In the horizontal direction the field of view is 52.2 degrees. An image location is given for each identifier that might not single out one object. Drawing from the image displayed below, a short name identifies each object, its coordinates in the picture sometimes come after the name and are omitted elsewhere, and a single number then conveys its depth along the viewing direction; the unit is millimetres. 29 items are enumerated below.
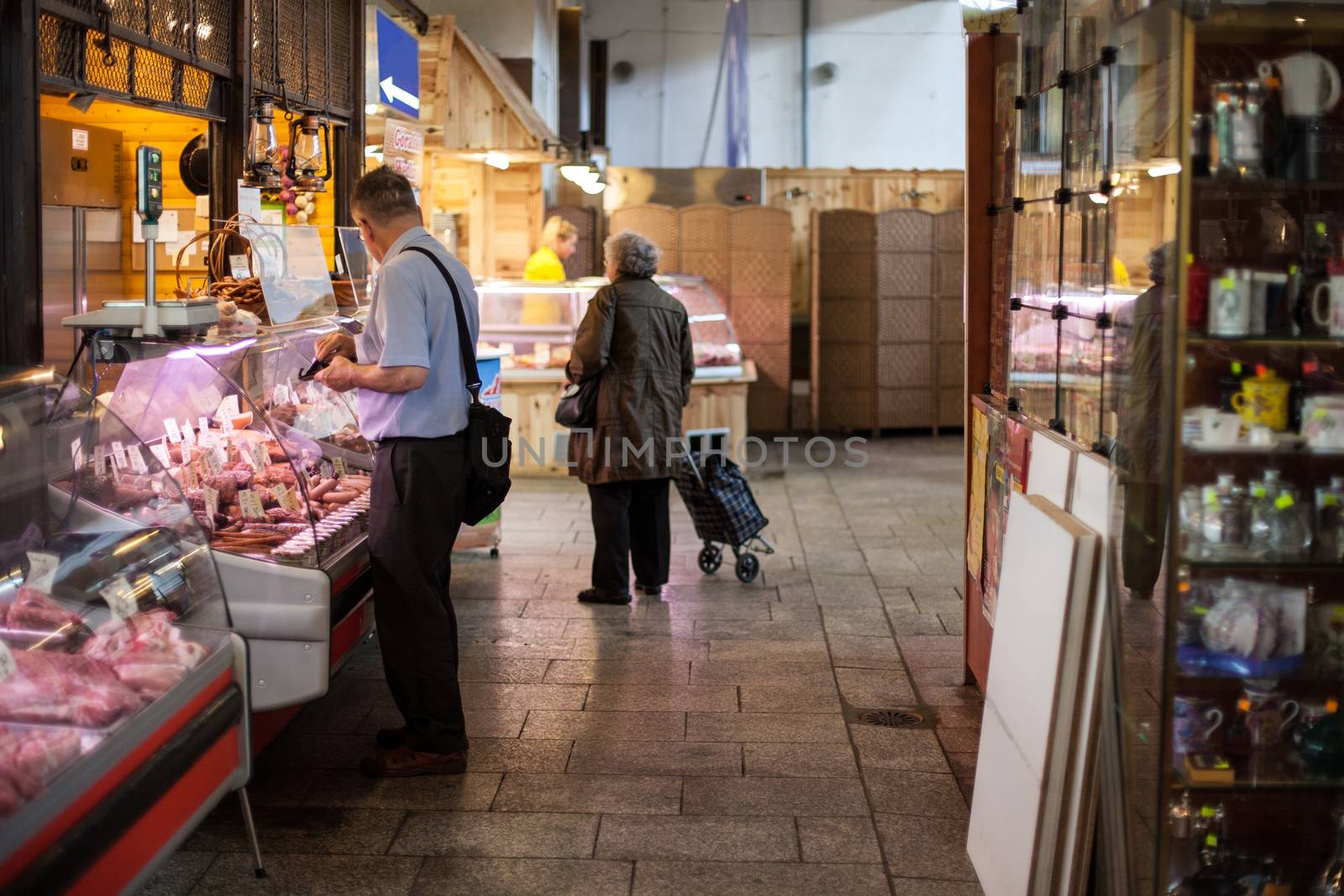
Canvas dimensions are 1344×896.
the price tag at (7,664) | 2906
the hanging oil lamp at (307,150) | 6352
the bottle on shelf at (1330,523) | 2939
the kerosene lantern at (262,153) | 5699
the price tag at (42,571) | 3184
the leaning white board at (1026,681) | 3082
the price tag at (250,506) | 4473
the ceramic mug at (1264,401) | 2881
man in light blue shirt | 4211
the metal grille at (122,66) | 4195
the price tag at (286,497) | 4605
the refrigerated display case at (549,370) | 9961
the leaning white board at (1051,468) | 3572
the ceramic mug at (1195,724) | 2904
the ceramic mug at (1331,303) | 2879
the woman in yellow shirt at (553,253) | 11070
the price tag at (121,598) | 3312
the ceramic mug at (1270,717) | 2967
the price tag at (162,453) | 4273
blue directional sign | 7969
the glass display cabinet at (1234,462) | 2785
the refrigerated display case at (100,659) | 2650
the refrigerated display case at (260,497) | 4094
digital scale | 4004
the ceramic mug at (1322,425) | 2918
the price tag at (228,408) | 4570
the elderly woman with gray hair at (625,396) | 6566
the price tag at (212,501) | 4370
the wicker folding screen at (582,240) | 13117
